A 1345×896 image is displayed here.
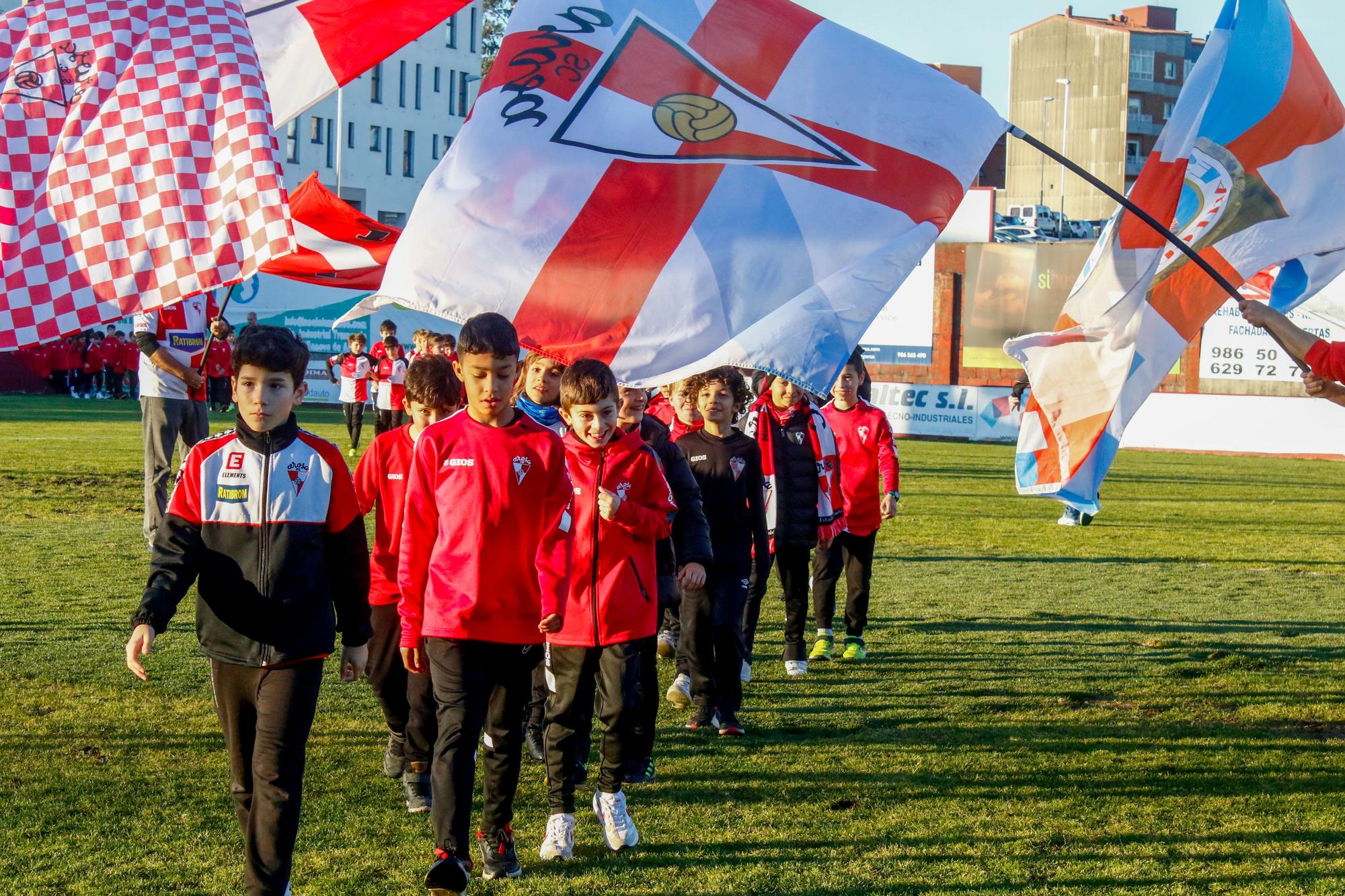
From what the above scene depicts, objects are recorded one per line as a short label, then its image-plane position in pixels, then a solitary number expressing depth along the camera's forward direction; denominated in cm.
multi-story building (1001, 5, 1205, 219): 8819
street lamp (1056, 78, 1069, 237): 5510
